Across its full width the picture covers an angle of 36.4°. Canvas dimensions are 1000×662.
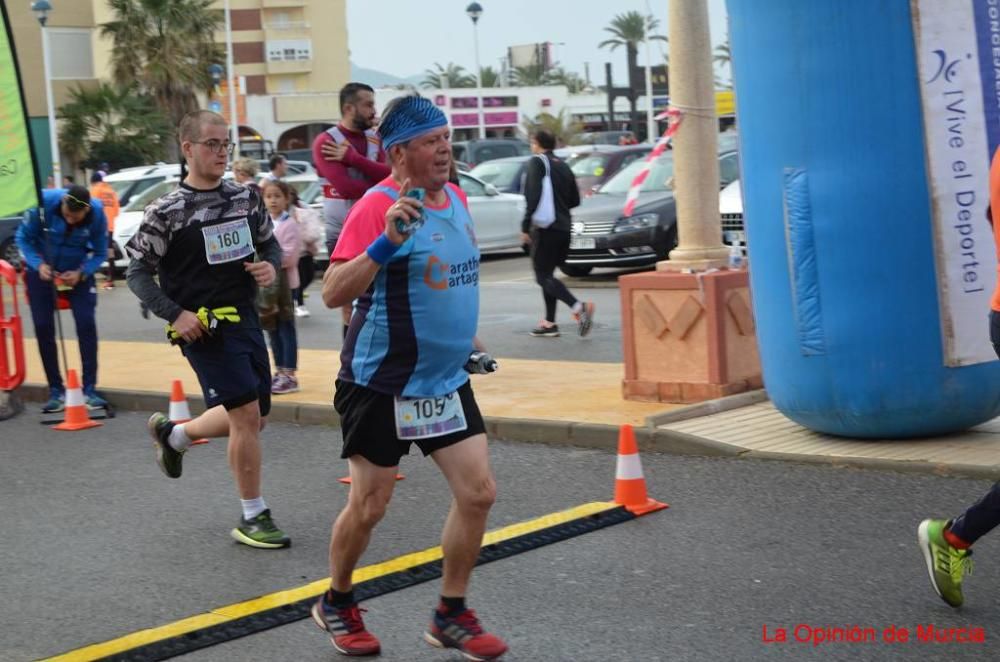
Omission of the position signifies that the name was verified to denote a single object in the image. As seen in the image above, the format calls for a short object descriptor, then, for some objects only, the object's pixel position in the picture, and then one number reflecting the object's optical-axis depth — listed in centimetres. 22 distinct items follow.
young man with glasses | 670
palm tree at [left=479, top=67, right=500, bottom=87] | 10506
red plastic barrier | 1156
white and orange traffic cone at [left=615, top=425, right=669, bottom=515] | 694
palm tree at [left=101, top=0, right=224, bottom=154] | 5528
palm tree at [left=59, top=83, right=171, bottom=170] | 5141
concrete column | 966
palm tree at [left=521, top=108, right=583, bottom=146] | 6531
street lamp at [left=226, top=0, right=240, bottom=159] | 5303
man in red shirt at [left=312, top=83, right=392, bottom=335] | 805
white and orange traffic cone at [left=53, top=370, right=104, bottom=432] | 1061
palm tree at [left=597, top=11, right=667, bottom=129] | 9188
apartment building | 6175
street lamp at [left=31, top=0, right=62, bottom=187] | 3229
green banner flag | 1046
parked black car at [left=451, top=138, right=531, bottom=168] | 3678
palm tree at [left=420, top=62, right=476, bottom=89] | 10712
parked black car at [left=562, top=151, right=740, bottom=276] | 1888
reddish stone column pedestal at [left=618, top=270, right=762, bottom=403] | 927
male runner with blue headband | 486
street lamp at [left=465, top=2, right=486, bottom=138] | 5325
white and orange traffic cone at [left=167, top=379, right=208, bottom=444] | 1006
